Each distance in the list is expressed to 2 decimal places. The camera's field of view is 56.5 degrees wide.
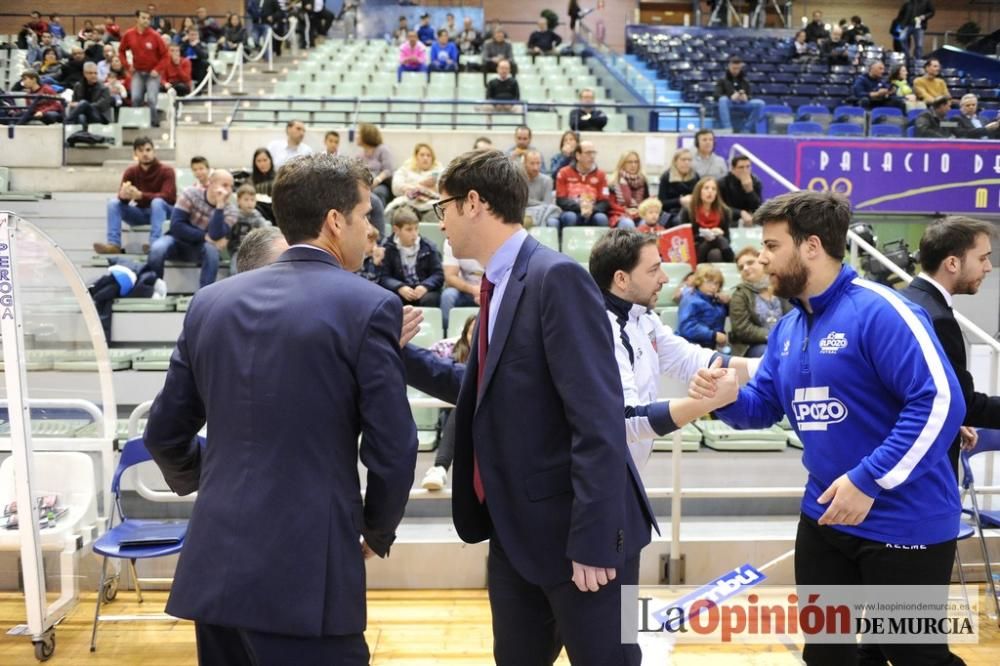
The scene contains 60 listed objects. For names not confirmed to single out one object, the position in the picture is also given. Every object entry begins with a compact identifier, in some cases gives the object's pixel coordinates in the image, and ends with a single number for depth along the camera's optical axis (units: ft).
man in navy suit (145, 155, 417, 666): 5.76
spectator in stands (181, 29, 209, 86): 43.24
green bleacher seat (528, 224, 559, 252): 24.49
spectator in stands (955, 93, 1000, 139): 34.68
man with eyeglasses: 6.12
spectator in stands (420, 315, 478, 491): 13.28
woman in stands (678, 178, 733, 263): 24.00
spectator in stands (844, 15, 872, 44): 58.18
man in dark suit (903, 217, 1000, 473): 8.96
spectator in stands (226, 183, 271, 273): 22.62
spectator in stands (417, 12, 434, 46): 55.88
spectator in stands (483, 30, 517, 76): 47.42
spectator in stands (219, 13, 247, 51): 50.44
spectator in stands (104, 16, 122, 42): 53.72
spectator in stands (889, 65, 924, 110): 45.10
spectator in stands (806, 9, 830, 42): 57.27
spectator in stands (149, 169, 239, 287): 22.67
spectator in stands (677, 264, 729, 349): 19.29
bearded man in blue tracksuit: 6.93
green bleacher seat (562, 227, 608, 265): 24.38
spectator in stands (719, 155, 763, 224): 26.22
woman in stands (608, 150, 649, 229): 26.86
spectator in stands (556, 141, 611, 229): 26.40
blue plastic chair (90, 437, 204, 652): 11.76
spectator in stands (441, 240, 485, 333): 20.76
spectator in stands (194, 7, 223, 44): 54.80
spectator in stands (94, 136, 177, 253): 25.52
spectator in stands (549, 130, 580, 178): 28.91
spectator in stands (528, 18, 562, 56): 53.36
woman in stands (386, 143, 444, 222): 25.98
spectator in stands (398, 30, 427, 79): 46.47
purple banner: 31.89
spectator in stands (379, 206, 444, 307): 21.25
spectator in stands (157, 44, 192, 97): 40.11
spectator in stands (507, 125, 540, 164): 28.81
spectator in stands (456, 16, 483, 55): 51.47
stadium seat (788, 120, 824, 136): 34.88
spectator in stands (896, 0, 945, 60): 56.70
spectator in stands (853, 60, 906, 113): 42.29
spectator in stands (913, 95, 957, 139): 34.27
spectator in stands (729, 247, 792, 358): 19.54
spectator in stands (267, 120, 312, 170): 28.58
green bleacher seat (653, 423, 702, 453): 16.61
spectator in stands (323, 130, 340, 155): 27.94
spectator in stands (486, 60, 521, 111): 39.24
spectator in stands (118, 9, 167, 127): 38.86
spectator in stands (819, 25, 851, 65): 53.21
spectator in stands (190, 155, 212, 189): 23.94
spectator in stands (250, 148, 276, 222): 25.59
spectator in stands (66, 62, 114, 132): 35.91
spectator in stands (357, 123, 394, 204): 27.53
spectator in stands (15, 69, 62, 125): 34.55
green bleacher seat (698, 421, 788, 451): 16.53
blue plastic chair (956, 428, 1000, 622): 12.57
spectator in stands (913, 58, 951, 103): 44.81
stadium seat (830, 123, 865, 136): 36.32
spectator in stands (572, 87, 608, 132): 35.17
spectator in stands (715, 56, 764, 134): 35.32
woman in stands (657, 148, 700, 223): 26.76
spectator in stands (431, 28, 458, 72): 46.96
